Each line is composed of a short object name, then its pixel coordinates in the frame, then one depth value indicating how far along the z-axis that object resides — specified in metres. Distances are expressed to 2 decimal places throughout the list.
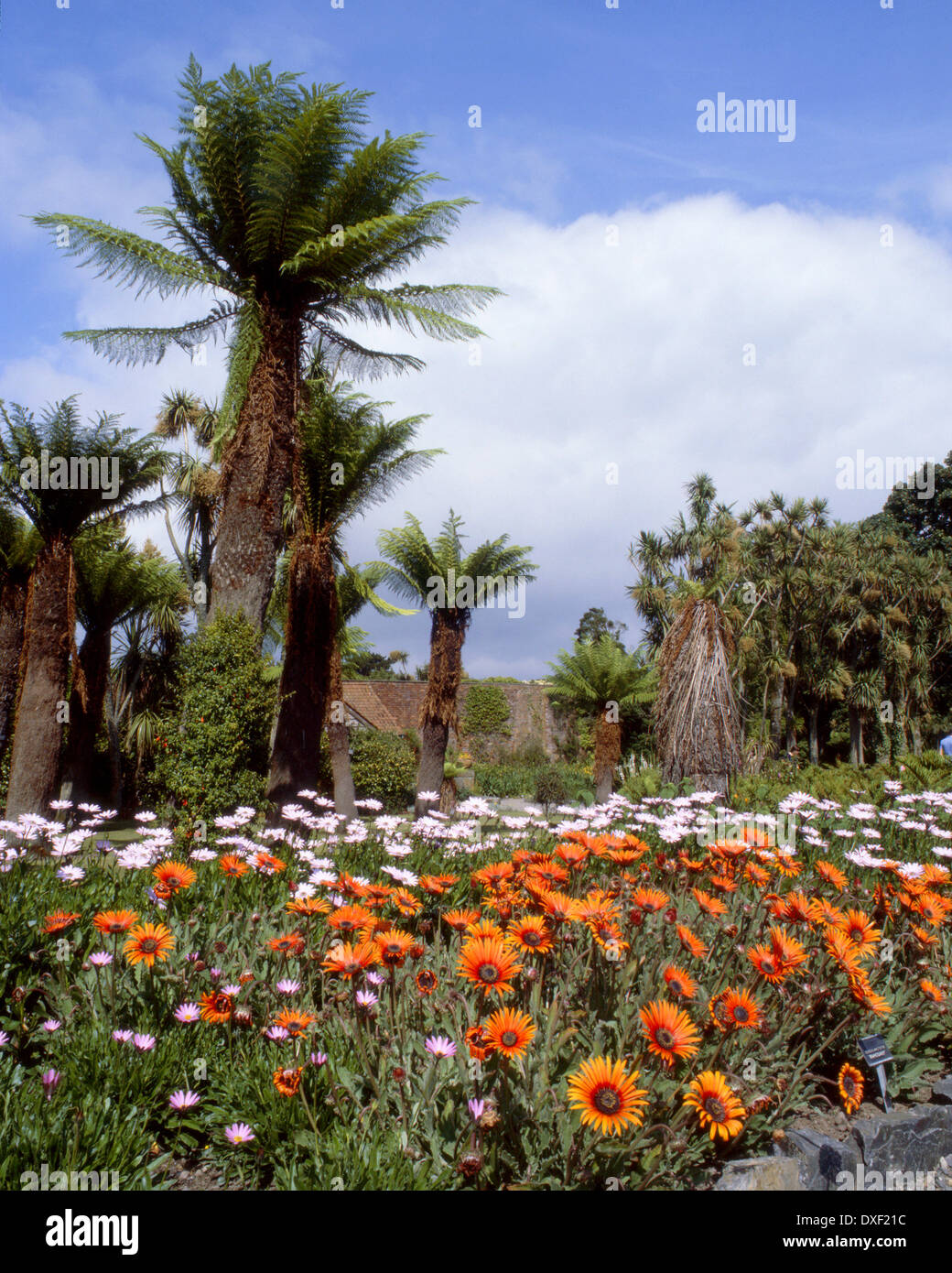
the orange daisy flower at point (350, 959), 2.34
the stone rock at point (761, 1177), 2.27
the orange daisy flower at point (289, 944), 2.63
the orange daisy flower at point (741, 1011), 2.24
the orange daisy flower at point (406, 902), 3.00
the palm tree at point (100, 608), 14.73
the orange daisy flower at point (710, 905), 2.84
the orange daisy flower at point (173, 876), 2.98
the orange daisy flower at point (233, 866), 3.22
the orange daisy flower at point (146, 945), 2.50
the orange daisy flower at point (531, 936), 2.41
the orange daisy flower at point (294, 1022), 2.26
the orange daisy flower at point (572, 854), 3.26
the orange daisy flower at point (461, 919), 2.80
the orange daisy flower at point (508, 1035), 1.97
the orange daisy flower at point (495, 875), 3.11
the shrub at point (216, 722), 8.77
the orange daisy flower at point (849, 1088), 2.39
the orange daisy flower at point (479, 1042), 1.96
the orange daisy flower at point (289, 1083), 2.13
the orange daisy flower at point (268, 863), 3.41
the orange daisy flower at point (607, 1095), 1.83
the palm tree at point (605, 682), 19.47
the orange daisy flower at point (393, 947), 2.46
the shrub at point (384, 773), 22.28
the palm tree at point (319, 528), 10.91
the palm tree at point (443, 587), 16.08
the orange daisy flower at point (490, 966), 2.20
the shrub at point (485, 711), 35.56
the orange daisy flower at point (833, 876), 3.38
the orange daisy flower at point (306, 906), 2.70
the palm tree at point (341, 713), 14.56
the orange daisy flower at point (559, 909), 2.63
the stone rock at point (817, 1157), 2.47
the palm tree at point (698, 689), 9.88
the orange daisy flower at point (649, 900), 2.83
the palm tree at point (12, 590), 12.03
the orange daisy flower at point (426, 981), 2.49
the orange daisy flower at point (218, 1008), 2.44
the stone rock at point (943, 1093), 3.06
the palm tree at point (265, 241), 8.62
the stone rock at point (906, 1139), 2.72
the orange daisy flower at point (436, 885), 3.01
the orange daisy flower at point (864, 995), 2.38
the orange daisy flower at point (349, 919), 2.60
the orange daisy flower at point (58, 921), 2.77
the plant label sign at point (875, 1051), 2.52
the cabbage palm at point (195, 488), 21.11
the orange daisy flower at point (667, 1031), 2.04
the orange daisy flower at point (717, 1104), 1.98
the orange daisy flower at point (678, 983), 2.29
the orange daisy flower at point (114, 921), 2.54
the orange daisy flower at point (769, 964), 2.44
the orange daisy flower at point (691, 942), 2.57
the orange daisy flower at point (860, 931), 2.82
